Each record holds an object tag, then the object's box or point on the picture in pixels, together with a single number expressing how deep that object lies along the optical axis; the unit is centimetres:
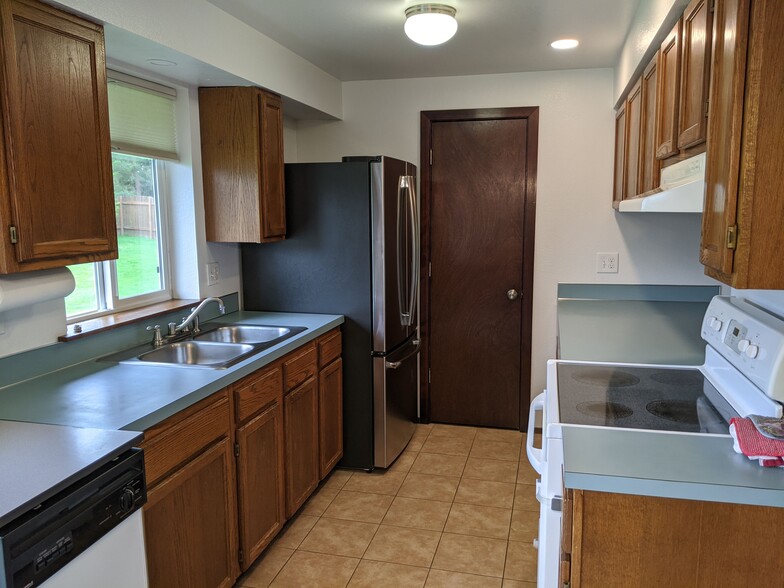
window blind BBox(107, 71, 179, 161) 255
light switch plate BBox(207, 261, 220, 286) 320
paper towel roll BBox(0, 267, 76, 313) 172
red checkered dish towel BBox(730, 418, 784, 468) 132
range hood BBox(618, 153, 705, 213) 161
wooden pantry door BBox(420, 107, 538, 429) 391
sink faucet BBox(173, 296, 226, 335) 271
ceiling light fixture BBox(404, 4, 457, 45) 254
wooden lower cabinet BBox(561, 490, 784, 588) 129
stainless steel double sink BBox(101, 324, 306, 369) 247
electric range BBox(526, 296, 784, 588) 156
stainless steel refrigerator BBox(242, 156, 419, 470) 328
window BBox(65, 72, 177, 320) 255
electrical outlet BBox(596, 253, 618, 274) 378
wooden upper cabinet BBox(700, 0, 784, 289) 127
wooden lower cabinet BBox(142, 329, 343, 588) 187
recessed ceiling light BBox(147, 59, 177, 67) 244
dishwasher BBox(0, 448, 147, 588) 124
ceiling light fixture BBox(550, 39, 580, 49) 311
